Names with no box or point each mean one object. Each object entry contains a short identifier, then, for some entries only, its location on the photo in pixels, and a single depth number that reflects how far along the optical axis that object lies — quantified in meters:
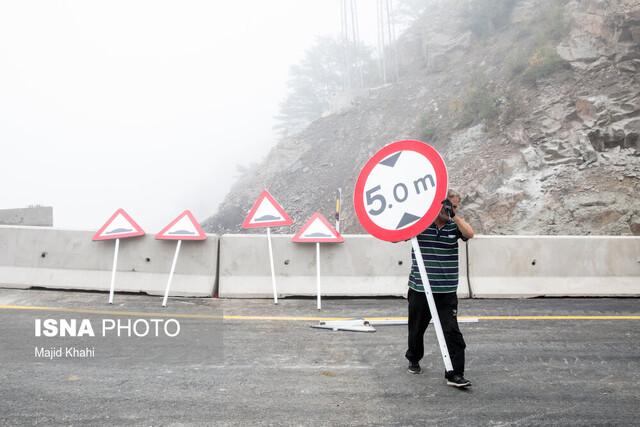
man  4.57
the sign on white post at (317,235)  8.71
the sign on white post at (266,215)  9.12
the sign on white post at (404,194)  4.55
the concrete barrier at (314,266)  8.67
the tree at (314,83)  59.34
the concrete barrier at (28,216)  14.56
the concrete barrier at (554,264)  8.67
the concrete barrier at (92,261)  8.75
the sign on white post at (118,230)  8.73
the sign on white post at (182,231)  8.67
